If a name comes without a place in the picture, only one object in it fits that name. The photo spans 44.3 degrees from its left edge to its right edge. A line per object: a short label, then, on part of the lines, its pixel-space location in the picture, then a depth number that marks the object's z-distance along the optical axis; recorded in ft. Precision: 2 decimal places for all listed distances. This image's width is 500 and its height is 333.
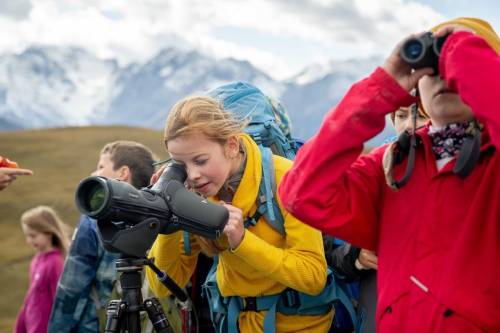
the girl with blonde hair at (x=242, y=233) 8.31
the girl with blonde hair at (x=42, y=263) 16.97
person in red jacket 5.31
